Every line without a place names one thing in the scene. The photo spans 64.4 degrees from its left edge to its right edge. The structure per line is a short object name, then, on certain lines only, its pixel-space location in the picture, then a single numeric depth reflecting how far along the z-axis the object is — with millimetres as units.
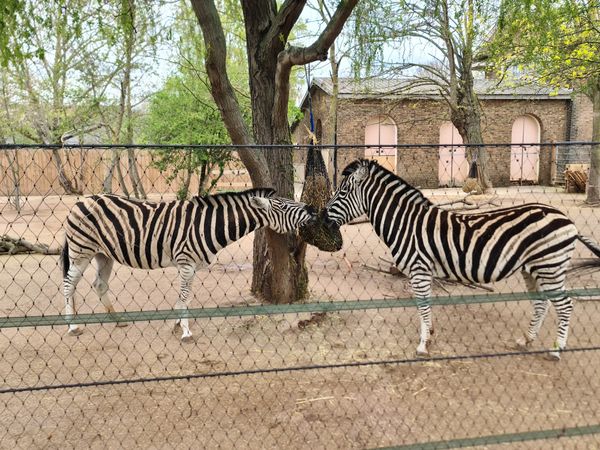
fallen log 7301
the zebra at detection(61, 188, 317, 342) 4145
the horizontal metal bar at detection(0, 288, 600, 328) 2209
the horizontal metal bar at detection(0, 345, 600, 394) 2295
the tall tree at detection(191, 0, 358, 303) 3420
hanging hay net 6000
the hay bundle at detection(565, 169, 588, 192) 13516
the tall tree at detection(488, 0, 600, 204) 7965
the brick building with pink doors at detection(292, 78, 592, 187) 17250
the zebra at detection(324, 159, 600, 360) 3854
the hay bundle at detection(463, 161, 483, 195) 12366
